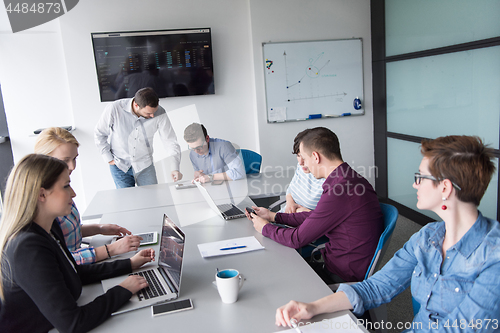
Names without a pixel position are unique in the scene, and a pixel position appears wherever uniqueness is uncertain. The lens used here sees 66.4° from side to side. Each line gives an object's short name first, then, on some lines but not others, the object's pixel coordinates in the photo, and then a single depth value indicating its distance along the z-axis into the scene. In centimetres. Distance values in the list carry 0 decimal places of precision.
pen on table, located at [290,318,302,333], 117
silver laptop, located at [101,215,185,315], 138
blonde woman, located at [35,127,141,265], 176
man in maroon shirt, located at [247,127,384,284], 181
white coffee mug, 132
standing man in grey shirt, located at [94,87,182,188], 369
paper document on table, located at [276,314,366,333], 117
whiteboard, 448
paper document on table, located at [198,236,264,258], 179
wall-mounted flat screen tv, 416
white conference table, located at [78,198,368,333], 124
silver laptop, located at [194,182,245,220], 230
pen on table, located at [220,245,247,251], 183
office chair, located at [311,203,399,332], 161
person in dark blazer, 119
